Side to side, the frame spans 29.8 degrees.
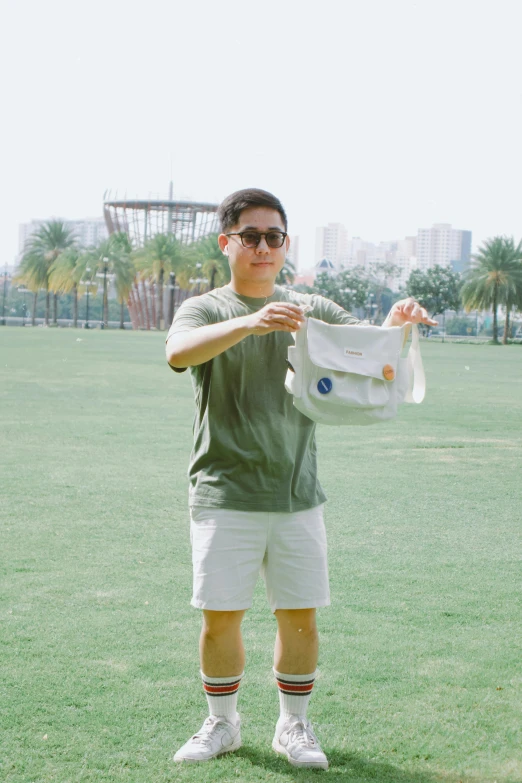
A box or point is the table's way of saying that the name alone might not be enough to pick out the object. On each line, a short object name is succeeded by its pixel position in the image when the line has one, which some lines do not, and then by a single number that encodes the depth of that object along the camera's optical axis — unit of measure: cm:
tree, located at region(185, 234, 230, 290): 8044
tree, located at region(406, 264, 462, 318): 9381
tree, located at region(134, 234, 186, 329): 8262
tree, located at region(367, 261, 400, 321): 10344
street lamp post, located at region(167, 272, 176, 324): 8156
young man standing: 330
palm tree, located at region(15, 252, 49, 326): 8756
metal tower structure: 10962
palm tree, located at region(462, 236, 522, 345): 7619
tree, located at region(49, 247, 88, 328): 8331
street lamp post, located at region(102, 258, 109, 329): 8099
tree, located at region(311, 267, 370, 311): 10206
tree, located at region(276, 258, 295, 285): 8844
